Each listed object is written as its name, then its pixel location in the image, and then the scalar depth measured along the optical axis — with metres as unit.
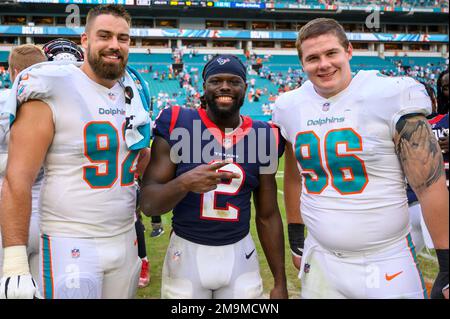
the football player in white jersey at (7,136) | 2.89
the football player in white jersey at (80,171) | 2.13
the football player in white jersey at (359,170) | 2.11
